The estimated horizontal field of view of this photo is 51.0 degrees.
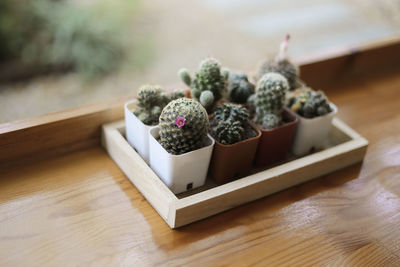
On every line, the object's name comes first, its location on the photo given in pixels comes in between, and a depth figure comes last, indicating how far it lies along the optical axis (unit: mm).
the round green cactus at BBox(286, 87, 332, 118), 848
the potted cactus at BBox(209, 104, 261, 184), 739
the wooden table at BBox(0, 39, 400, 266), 665
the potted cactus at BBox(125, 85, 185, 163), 762
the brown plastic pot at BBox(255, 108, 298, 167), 799
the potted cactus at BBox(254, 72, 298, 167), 793
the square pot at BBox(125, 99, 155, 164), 769
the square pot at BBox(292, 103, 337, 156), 850
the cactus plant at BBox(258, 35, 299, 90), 924
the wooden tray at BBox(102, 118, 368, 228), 703
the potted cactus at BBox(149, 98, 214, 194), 680
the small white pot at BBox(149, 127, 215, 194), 703
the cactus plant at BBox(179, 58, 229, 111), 788
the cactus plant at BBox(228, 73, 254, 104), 859
